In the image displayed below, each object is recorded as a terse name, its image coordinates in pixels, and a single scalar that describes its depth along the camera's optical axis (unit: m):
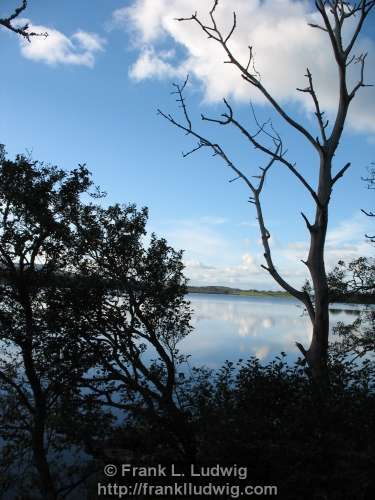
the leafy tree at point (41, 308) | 11.38
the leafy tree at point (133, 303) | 12.28
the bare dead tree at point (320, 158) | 9.22
